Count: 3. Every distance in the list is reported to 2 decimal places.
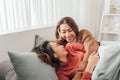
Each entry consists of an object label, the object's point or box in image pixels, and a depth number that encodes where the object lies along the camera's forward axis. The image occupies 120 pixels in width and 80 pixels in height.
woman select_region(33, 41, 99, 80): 1.34
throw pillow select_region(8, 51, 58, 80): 1.19
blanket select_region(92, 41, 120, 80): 1.18
